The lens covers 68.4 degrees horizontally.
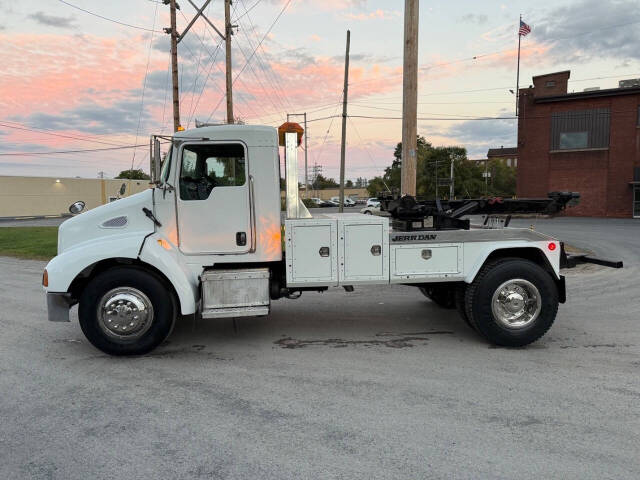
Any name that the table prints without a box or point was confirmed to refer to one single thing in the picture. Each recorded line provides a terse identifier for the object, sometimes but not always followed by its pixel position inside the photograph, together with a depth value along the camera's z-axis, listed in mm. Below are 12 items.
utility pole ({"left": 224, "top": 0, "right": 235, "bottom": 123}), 18688
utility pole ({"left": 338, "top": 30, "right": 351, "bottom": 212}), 25766
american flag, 28355
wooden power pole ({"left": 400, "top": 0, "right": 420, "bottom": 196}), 9680
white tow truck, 5191
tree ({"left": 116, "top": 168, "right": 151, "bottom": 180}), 67725
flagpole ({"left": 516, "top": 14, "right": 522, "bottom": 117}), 34359
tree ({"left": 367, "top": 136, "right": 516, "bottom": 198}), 60531
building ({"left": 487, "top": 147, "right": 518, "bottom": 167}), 114325
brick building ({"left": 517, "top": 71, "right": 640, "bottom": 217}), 33094
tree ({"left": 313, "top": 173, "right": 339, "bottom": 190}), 113381
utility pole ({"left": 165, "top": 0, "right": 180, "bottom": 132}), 15352
